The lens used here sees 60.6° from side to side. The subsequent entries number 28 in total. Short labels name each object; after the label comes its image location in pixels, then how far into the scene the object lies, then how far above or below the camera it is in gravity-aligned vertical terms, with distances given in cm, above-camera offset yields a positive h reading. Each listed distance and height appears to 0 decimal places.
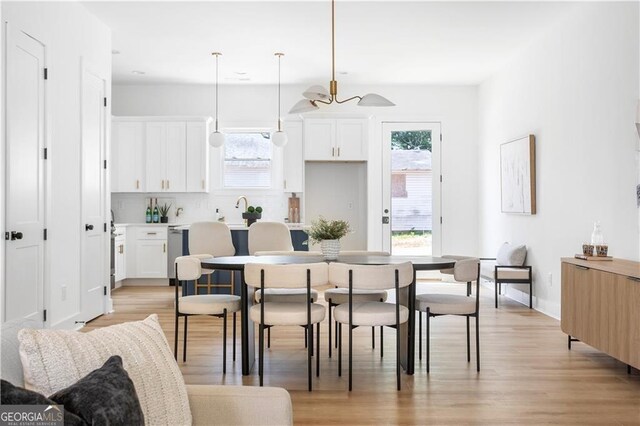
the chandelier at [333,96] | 454 +100
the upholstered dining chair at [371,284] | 338 -43
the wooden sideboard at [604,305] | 348 -64
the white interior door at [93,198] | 541 +17
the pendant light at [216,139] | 747 +104
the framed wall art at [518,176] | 641 +49
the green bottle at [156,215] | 853 +0
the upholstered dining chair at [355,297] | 432 -65
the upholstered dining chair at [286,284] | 337 -43
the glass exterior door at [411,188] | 880 +43
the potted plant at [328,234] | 421 -15
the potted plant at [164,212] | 857 +5
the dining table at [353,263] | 376 -57
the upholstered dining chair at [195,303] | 383 -62
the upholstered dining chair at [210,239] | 591 -26
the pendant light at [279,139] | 743 +104
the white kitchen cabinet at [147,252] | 799 -54
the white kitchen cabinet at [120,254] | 761 -55
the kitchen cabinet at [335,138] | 852 +119
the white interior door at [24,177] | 407 +30
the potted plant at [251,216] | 685 -1
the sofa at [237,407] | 166 -59
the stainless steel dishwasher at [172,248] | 772 -47
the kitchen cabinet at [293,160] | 855 +86
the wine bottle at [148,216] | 851 -2
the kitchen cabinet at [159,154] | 842 +94
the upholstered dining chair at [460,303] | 378 -61
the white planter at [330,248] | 423 -26
